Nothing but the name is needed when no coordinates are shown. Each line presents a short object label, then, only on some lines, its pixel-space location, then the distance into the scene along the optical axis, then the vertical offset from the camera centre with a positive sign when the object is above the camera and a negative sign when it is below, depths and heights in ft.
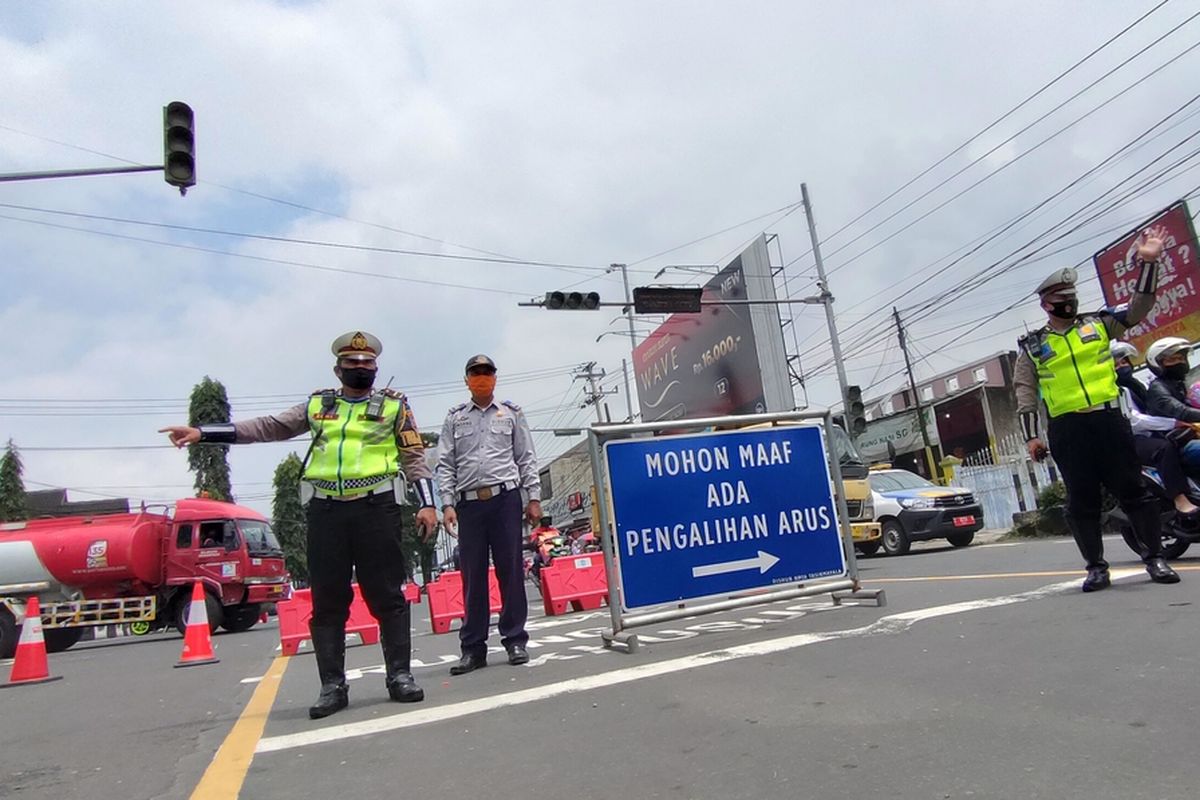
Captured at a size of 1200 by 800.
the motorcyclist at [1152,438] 20.24 +1.07
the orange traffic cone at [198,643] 28.43 -1.15
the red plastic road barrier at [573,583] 34.17 -0.98
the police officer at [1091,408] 16.65 +1.58
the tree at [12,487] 125.49 +20.64
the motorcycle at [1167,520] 20.36 -0.86
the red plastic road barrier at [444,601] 32.86 -0.97
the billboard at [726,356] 83.61 +19.95
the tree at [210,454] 136.36 +23.62
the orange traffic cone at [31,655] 26.25 -0.79
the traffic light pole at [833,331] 68.28 +15.01
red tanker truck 54.65 +2.96
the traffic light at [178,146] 32.50 +17.00
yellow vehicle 50.96 +1.04
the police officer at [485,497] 16.71 +1.41
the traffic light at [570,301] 55.67 +16.15
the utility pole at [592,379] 151.74 +30.34
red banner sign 62.80 +14.70
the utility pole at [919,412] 99.76 +12.54
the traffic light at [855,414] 62.80 +7.67
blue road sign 16.90 +0.50
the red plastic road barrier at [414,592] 58.13 -0.87
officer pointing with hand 13.43 +1.22
